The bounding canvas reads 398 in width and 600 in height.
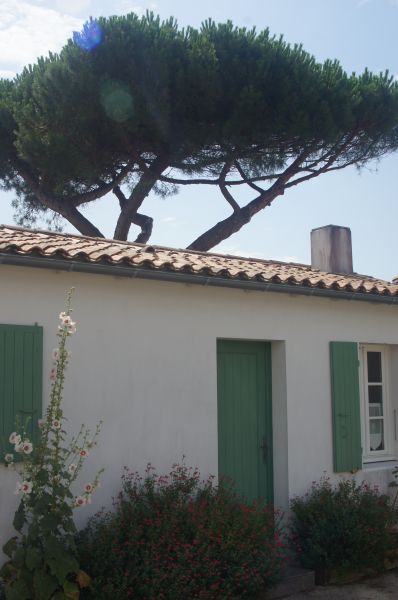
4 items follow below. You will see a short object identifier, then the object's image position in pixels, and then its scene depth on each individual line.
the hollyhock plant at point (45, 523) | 4.86
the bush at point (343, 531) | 6.54
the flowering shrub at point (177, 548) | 5.17
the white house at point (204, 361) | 5.83
